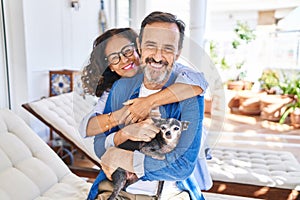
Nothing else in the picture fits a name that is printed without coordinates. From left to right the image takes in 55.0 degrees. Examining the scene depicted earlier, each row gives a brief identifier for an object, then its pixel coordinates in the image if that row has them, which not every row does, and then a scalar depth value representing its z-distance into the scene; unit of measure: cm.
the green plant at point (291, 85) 431
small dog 70
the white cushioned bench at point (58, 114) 181
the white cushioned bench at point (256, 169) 155
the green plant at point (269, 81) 483
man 70
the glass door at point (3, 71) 167
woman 71
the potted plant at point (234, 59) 525
